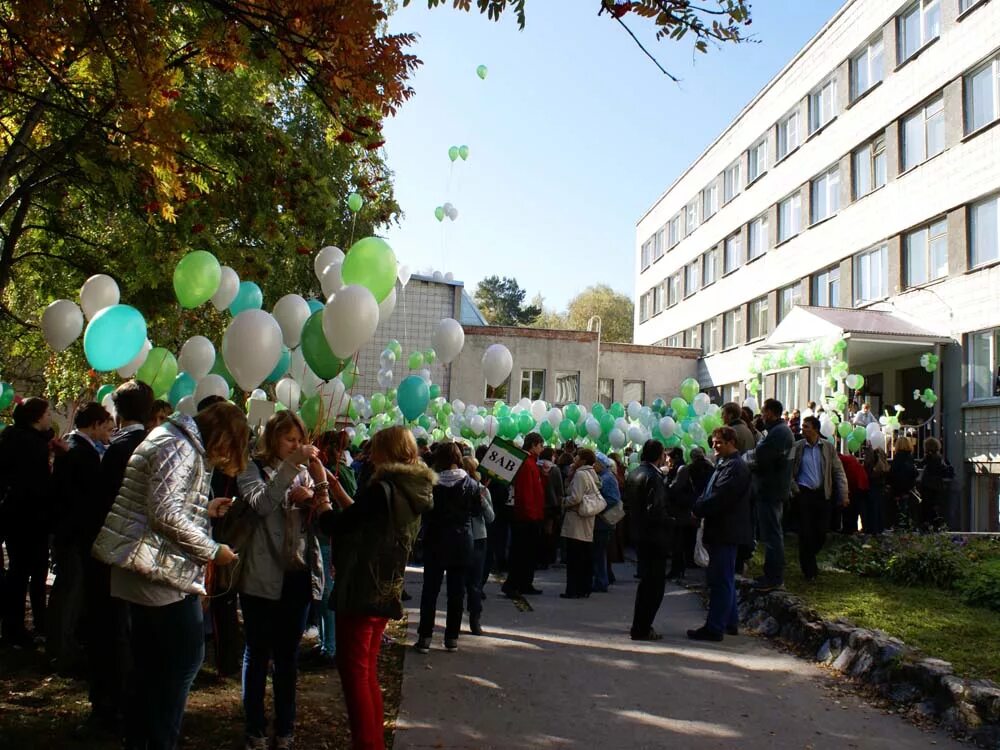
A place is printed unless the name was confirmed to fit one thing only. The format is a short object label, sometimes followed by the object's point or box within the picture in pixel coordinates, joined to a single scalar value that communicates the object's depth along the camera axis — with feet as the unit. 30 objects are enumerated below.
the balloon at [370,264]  23.99
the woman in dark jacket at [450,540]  23.11
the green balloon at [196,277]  28.04
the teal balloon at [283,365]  30.14
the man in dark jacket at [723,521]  25.40
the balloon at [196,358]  34.12
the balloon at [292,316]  28.66
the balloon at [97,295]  30.66
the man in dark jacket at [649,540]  25.53
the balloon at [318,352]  24.34
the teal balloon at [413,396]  38.22
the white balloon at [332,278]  28.22
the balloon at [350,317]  22.33
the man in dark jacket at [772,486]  28.91
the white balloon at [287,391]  31.61
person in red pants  14.38
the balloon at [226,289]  30.86
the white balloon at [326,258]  30.72
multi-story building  61.62
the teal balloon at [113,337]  25.38
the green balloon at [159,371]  31.32
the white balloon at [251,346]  24.99
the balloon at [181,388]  33.37
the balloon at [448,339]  39.06
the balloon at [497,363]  45.09
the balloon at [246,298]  31.91
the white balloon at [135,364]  29.14
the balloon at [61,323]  31.94
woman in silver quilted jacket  11.57
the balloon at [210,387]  32.59
